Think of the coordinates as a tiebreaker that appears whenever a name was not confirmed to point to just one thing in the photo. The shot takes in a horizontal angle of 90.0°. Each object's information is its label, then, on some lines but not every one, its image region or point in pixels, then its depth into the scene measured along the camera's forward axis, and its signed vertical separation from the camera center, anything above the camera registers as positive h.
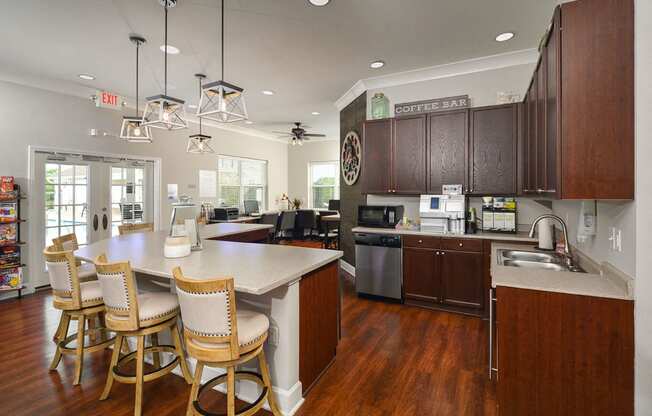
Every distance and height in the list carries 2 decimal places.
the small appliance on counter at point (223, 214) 6.72 -0.15
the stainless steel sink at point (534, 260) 2.39 -0.42
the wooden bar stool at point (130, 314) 1.88 -0.65
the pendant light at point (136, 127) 3.27 +0.83
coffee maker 3.65 -0.05
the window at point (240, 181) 7.44 +0.64
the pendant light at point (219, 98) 2.28 +0.80
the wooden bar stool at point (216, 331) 1.54 -0.64
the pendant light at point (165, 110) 2.58 +0.81
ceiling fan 6.84 +1.52
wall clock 4.97 +0.80
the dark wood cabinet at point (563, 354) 1.51 -0.72
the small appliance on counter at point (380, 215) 4.07 -0.10
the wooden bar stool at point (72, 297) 2.19 -0.63
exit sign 3.97 +1.31
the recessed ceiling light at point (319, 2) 2.63 +1.66
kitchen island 1.92 -0.56
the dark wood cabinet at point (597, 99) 1.51 +0.52
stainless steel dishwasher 3.83 -0.71
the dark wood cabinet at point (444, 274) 3.46 -0.74
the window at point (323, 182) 9.12 +0.69
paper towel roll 2.86 -0.25
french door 4.45 +0.16
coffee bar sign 3.91 +1.26
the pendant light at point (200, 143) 4.37 +0.91
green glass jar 4.25 +1.32
